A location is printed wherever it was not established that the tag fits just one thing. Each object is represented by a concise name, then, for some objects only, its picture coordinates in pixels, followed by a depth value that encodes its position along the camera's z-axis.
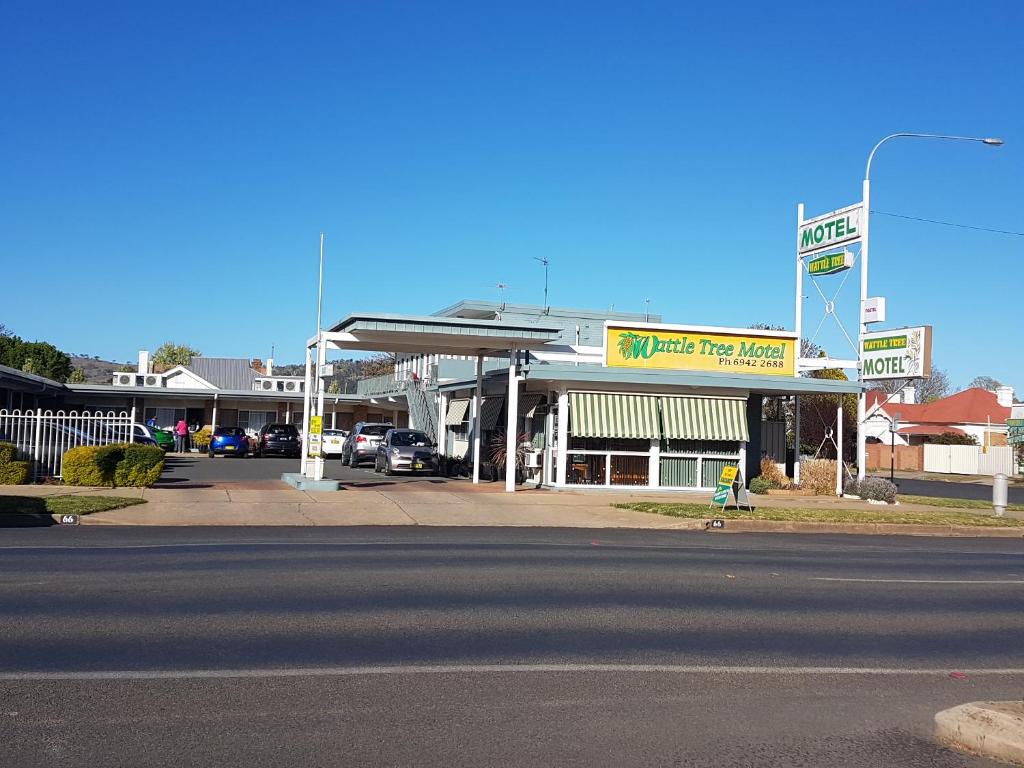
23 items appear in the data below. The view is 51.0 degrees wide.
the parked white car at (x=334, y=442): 45.47
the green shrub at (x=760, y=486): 29.36
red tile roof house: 66.69
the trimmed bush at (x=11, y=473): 22.58
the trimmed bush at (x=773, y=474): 30.20
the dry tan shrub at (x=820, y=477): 30.70
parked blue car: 46.25
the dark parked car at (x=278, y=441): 46.66
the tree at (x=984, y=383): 132.12
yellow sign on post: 24.55
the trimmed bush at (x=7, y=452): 22.55
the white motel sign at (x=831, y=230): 29.95
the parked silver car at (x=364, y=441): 38.84
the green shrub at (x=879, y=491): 27.72
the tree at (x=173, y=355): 115.12
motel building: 26.78
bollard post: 25.41
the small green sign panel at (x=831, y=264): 30.25
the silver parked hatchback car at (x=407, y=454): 33.28
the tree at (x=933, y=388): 106.38
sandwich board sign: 21.86
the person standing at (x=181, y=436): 47.38
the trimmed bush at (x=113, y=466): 22.66
